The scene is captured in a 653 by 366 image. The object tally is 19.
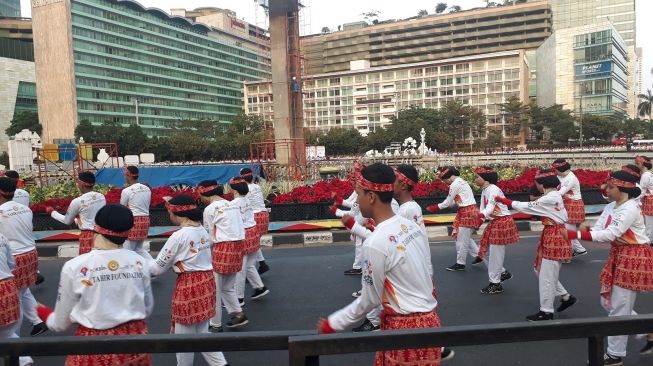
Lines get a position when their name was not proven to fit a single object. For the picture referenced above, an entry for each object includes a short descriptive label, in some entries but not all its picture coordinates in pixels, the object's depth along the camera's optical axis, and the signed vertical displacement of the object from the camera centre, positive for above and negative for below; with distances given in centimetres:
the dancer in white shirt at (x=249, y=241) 700 -124
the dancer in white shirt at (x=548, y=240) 554 -108
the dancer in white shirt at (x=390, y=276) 265 -69
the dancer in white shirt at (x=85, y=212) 690 -71
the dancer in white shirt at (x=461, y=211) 816 -107
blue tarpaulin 1983 -66
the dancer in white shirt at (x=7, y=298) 413 -112
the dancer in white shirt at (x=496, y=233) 692 -123
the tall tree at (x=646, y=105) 9556 +677
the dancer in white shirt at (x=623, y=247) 454 -100
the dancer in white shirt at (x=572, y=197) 869 -100
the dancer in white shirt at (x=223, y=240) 566 -97
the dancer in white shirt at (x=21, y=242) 552 -90
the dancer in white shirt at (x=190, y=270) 424 -100
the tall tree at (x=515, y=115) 7238 +450
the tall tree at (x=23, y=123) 7414 +633
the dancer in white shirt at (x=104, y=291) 300 -80
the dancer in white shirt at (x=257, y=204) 844 -85
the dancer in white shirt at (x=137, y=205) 804 -74
